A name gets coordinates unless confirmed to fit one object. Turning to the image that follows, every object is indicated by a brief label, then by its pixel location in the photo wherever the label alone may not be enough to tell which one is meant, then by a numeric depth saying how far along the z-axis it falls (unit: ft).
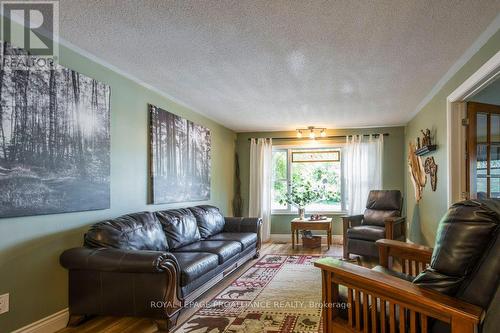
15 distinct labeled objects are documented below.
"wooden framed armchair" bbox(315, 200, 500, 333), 4.12
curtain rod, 20.91
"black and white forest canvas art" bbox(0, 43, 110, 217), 7.03
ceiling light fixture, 20.09
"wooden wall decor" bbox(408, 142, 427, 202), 15.01
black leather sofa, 7.63
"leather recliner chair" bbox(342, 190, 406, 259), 14.43
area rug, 8.19
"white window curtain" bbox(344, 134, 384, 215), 19.83
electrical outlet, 6.88
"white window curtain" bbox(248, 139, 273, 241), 21.20
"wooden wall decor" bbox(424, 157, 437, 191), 12.93
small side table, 17.78
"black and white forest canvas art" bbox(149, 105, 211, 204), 12.51
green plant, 19.92
